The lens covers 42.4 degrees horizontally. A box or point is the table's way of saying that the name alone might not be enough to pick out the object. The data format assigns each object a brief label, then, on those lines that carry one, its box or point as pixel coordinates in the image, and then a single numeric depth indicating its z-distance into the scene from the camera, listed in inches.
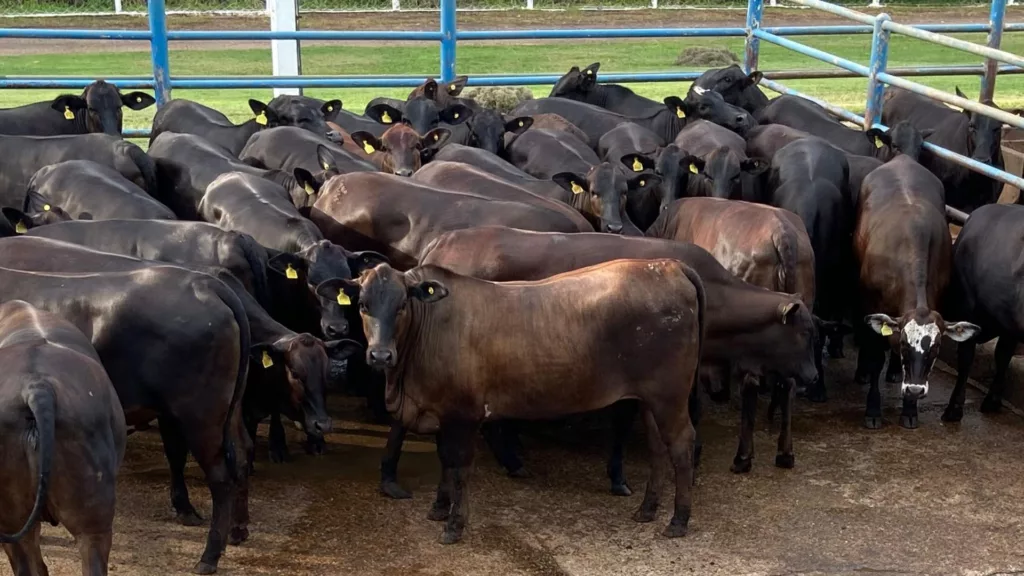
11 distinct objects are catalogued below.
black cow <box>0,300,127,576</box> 189.2
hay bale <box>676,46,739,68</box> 901.1
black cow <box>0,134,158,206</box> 367.6
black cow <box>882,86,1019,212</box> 432.8
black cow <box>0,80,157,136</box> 425.7
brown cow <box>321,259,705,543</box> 251.3
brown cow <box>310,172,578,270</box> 316.5
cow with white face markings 304.2
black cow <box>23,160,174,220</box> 327.3
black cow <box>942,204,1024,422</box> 314.7
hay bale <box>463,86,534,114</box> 583.2
